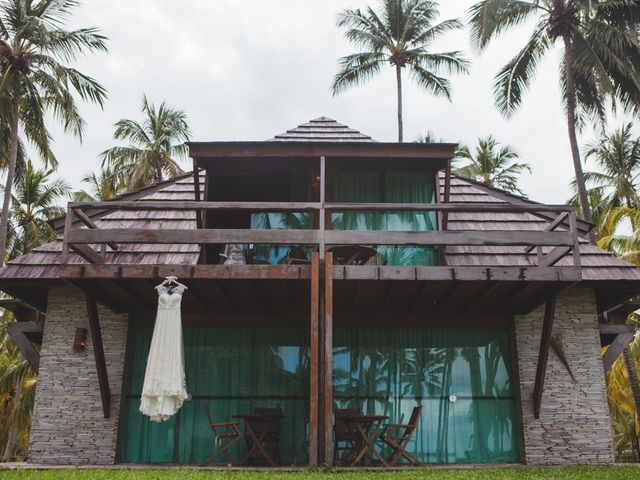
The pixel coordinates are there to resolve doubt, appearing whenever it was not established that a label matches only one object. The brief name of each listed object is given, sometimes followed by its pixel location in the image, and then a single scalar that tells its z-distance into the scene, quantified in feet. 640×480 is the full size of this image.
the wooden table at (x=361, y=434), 23.52
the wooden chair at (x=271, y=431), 27.02
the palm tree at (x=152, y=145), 77.55
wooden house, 27.58
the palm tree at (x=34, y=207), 70.54
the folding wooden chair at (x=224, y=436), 24.70
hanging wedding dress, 22.48
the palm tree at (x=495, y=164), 85.97
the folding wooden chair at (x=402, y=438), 24.40
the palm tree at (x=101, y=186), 77.77
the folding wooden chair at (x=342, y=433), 25.38
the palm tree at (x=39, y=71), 49.88
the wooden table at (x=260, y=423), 24.96
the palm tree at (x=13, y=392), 66.16
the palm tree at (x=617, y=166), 76.38
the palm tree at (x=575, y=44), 48.21
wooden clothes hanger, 23.43
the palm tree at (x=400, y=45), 70.85
